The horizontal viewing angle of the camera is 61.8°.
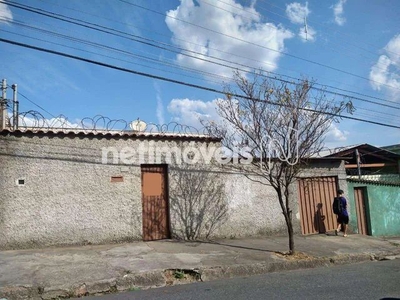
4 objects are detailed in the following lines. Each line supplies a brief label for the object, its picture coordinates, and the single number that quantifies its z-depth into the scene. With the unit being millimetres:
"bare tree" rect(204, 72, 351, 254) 7836
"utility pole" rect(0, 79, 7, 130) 9118
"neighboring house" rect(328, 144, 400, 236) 11819
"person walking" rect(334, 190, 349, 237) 10531
